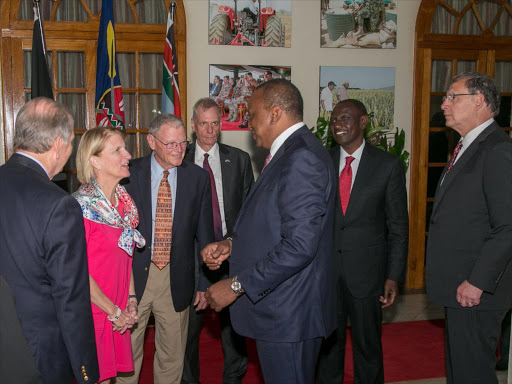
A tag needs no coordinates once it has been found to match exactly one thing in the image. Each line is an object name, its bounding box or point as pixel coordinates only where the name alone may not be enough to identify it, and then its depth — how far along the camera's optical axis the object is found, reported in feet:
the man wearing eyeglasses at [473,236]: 8.43
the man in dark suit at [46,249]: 6.20
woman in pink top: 8.30
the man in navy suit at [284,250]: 7.20
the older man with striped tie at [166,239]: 10.25
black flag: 14.62
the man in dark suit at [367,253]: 10.97
